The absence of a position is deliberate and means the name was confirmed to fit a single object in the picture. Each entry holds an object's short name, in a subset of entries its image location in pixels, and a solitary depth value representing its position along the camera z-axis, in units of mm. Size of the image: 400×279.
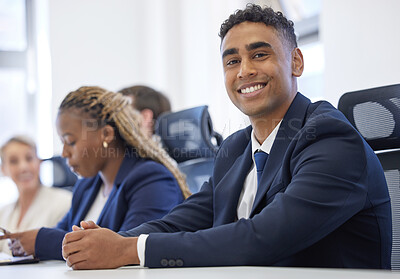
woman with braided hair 1884
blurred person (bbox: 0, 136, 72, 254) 2869
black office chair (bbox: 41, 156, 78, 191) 3322
